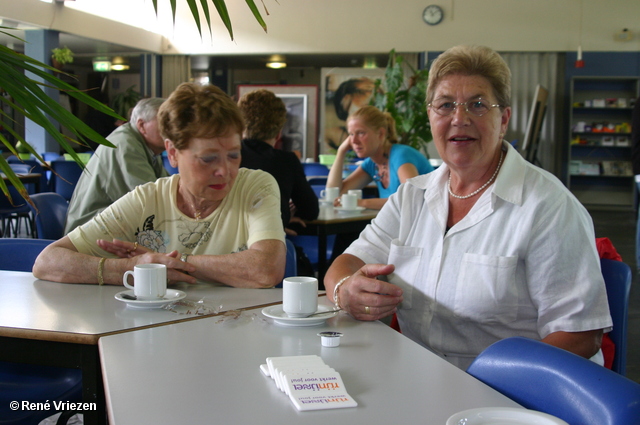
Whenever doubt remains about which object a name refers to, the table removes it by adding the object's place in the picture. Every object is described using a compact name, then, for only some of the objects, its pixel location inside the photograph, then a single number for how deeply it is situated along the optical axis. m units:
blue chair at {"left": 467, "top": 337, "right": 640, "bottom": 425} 0.82
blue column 9.51
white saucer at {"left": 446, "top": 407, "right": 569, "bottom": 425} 0.83
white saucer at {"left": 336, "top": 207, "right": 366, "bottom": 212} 3.79
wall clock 11.17
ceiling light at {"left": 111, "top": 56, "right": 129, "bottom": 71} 13.30
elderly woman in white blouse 1.45
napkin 0.95
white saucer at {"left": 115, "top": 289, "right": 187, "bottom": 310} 1.54
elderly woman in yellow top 1.94
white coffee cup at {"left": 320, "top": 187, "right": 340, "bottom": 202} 4.30
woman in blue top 4.07
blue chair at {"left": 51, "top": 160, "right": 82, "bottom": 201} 6.14
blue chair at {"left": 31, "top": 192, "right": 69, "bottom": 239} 2.72
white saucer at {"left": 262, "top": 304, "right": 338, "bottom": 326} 1.39
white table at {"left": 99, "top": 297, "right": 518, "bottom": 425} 0.92
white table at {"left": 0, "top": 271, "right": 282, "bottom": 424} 1.30
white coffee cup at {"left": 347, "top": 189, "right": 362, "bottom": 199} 4.13
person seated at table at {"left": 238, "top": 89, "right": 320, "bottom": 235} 3.16
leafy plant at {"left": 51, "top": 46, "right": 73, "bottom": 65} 9.65
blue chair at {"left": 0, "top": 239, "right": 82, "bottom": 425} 1.54
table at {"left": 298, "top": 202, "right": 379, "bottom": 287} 3.49
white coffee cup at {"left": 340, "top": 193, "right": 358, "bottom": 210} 3.80
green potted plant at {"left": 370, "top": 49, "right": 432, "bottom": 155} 6.96
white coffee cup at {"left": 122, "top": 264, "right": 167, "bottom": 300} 1.59
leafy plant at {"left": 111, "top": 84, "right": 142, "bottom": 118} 12.78
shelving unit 11.13
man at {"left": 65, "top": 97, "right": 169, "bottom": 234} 2.91
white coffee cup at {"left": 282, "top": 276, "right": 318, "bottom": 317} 1.43
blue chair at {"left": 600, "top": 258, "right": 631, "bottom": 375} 1.50
